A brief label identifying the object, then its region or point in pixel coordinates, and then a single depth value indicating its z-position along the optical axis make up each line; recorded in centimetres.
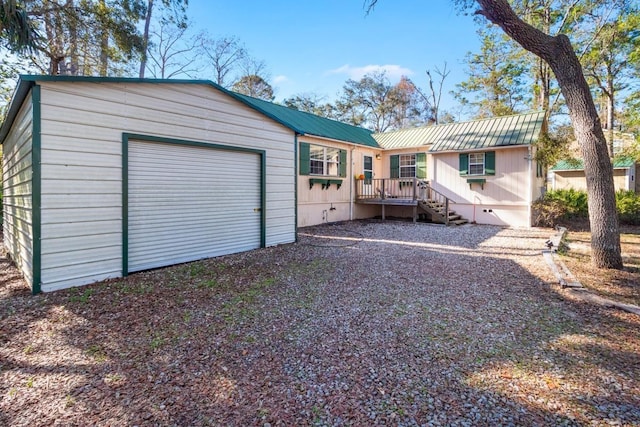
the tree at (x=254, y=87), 2337
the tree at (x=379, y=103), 2723
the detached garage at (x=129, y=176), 450
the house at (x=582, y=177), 1916
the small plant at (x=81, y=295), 420
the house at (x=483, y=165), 1135
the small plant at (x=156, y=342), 302
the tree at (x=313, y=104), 2662
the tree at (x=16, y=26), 563
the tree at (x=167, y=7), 1189
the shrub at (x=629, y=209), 1209
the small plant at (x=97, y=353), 281
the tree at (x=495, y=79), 1762
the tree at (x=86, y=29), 948
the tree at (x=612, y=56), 1296
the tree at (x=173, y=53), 1812
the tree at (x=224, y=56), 2167
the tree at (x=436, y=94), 2468
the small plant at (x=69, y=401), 221
